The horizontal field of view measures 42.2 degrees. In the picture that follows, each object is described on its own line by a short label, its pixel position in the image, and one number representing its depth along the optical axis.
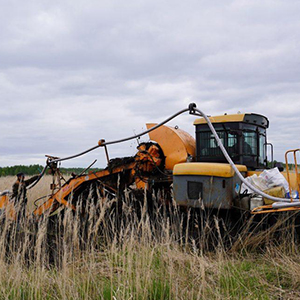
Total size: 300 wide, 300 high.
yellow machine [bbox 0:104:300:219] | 6.38
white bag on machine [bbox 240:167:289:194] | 6.27
